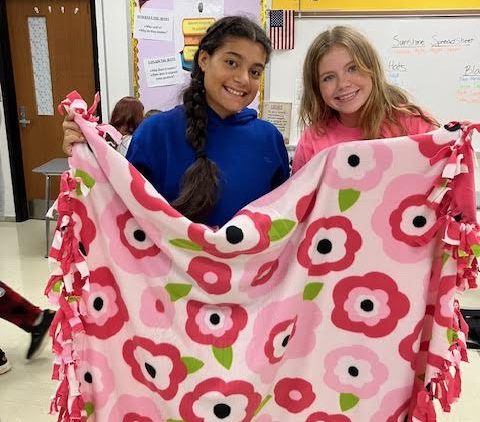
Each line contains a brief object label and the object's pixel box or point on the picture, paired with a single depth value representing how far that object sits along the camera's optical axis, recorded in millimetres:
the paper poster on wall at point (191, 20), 3779
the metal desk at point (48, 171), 3807
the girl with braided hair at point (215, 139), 1337
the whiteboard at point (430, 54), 3377
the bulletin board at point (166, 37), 3781
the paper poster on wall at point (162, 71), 3984
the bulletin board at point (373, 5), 3332
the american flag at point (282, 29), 3539
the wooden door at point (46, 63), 4418
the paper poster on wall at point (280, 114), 3754
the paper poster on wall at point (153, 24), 3877
